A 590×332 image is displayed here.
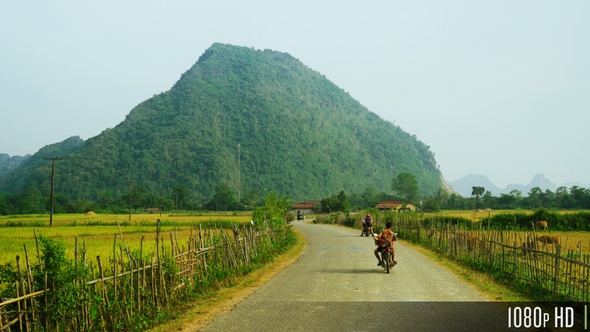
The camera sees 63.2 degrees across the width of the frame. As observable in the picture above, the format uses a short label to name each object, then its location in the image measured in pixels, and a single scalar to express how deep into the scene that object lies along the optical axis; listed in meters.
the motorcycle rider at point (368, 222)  31.64
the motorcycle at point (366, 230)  31.91
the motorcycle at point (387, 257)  14.59
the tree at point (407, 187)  152.88
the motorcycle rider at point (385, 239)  15.16
